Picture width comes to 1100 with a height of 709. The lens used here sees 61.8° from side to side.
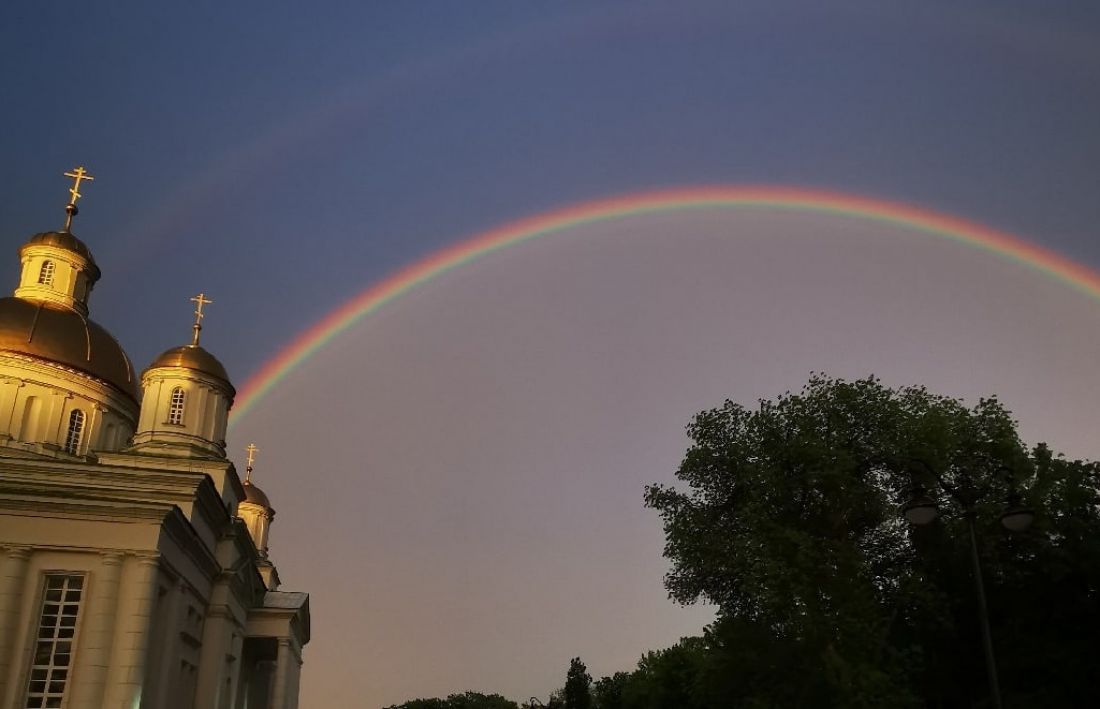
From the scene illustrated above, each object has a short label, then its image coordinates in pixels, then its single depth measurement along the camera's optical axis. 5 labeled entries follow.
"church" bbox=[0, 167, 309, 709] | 28.42
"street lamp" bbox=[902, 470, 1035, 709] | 15.16
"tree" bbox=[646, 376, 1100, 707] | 30.66
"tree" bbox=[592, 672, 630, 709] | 80.94
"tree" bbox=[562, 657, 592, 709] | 79.56
